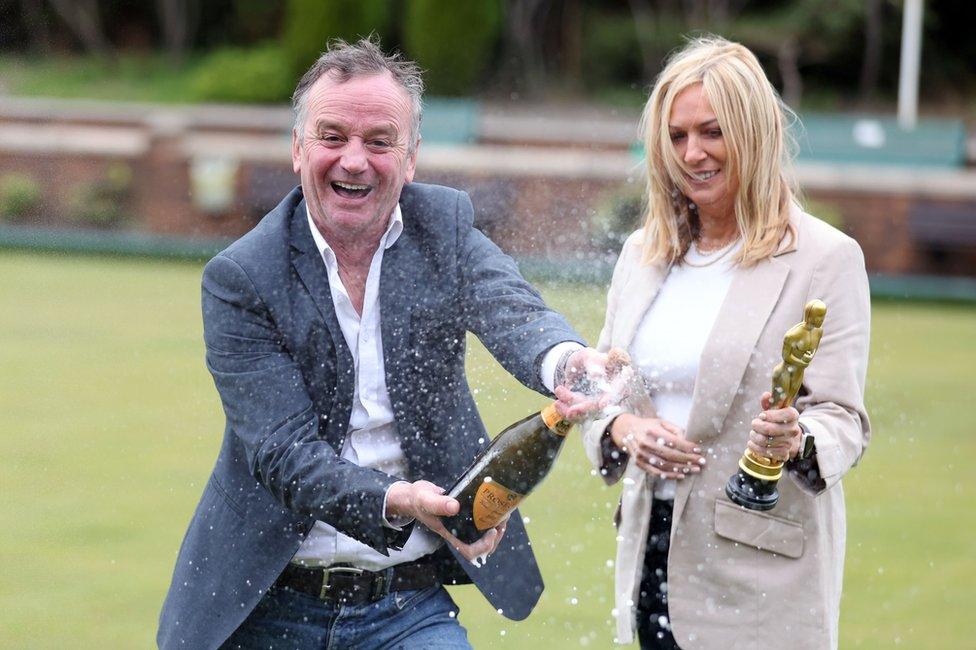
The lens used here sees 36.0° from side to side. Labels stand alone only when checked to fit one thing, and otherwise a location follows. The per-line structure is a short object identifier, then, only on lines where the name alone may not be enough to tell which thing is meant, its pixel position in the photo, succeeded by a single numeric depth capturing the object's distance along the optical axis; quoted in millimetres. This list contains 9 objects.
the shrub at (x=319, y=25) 26938
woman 3900
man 3473
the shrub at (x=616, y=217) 18781
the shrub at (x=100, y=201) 20938
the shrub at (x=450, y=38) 27750
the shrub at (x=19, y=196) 21703
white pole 23734
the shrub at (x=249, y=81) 27203
